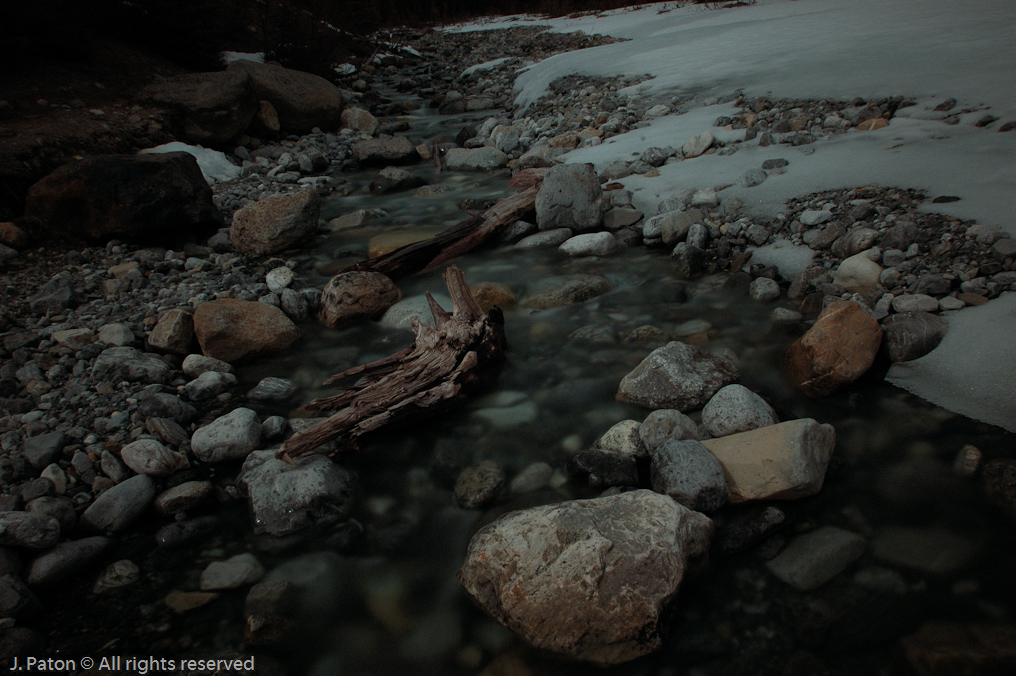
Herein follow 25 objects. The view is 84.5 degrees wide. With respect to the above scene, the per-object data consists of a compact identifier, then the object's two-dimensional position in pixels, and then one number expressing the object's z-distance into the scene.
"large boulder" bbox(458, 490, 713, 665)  1.54
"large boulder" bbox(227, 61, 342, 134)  7.38
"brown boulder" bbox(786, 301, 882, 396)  2.36
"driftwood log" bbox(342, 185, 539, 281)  3.81
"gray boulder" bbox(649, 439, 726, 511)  1.90
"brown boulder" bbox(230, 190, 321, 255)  4.29
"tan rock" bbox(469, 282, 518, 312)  3.45
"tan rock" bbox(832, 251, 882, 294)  2.80
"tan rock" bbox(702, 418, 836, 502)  1.89
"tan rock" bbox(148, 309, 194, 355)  2.99
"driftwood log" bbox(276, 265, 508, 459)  2.33
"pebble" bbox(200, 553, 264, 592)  1.83
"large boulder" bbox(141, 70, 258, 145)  6.14
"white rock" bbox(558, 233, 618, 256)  3.97
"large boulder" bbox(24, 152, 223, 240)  4.05
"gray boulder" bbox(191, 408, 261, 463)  2.32
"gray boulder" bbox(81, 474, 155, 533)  2.03
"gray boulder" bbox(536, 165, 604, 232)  4.22
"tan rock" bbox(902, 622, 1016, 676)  1.40
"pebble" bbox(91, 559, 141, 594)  1.83
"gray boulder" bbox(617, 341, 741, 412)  2.42
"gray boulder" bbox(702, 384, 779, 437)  2.17
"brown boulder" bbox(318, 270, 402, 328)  3.37
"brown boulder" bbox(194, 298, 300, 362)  2.99
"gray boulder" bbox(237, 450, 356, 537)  2.03
